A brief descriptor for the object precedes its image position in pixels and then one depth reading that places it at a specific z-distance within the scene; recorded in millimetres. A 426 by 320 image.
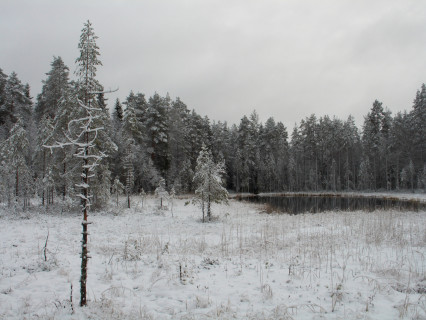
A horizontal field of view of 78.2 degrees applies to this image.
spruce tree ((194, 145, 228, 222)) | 21266
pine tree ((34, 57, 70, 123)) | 33312
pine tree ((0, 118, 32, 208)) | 23312
